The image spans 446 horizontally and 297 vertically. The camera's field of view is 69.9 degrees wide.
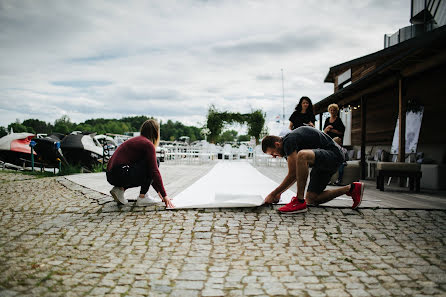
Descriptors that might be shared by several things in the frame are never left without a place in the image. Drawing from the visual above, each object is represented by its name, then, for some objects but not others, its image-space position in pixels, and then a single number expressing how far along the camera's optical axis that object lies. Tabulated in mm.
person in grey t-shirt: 3598
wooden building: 5480
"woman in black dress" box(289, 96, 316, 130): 5645
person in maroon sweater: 3852
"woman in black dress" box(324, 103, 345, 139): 5945
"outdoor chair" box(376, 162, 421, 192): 5734
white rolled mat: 4031
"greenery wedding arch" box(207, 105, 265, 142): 20531
